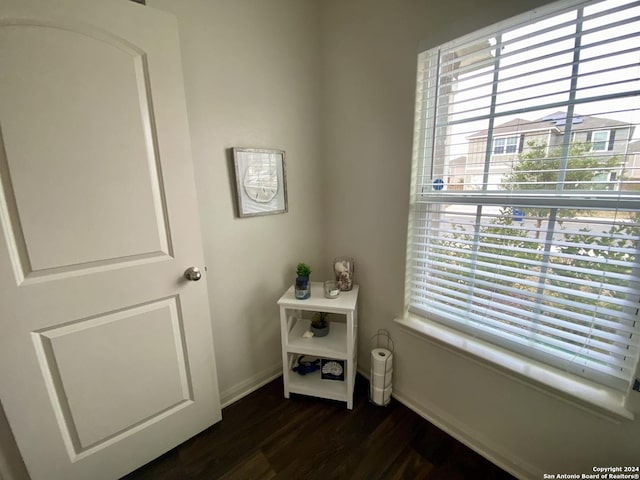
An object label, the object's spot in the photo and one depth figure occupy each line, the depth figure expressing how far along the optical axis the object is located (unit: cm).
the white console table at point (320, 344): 145
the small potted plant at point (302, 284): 150
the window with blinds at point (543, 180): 85
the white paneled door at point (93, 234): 85
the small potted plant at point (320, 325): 163
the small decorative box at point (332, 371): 162
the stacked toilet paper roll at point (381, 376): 149
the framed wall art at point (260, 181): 142
